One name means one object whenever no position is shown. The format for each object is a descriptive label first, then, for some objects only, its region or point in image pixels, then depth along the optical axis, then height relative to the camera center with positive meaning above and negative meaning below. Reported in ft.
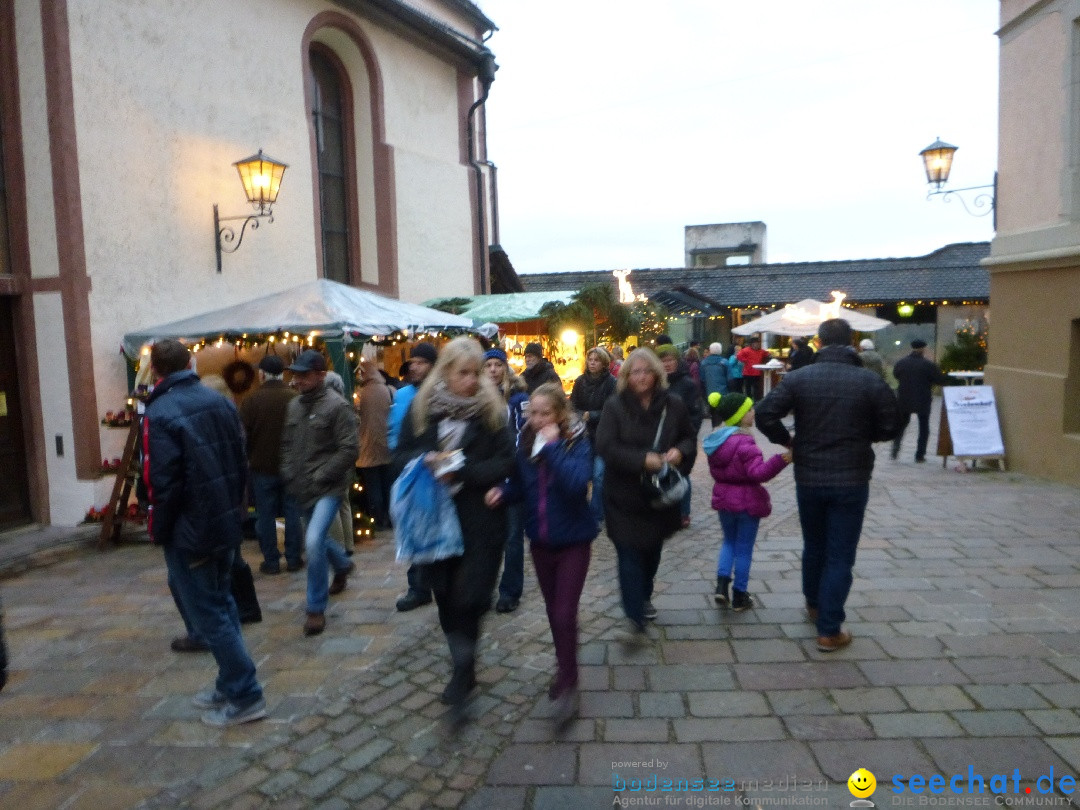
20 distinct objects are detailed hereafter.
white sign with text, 36.35 -4.63
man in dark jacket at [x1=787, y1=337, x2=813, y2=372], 52.39 -2.29
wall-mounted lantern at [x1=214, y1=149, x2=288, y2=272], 31.45 +5.58
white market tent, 26.81 +0.45
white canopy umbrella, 53.21 -0.08
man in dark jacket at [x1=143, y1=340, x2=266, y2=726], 12.96 -2.62
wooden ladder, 25.67 -4.68
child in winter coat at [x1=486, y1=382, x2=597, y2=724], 12.69 -2.72
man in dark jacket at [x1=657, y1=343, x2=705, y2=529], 24.56 -1.74
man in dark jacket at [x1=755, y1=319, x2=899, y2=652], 15.02 -2.15
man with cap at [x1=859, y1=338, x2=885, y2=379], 41.47 -2.04
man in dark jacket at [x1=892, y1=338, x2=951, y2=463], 38.55 -2.98
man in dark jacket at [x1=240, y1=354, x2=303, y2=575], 21.88 -3.73
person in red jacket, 63.62 -3.26
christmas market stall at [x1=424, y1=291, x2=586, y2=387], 44.96 -0.04
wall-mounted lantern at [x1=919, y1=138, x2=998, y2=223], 38.27 +6.93
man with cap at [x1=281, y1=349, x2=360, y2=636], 17.47 -2.68
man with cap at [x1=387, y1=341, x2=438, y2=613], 18.60 -1.47
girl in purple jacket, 17.20 -3.33
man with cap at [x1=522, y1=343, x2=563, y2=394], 25.70 -1.34
